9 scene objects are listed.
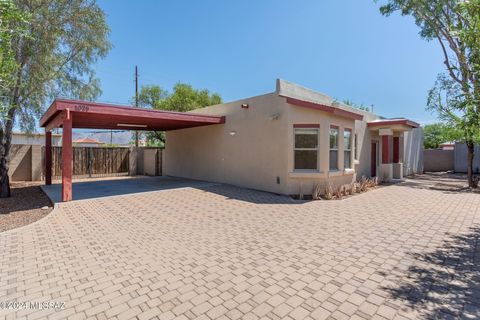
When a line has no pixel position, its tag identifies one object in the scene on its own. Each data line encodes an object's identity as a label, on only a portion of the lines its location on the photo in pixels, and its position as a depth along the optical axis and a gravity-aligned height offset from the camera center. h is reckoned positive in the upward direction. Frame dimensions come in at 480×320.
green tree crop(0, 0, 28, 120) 4.11 +2.02
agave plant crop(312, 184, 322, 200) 9.73 -1.41
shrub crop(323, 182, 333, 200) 9.72 -1.42
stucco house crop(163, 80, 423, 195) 10.18 +0.62
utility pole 24.57 +6.92
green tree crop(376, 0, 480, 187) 4.07 +1.61
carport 8.23 +1.61
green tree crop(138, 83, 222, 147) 22.91 +5.60
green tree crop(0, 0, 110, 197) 9.80 +4.33
